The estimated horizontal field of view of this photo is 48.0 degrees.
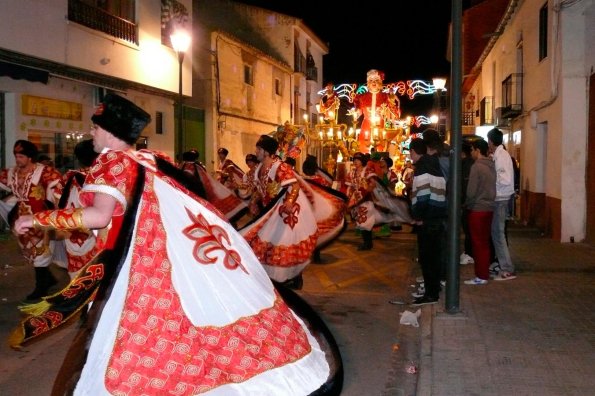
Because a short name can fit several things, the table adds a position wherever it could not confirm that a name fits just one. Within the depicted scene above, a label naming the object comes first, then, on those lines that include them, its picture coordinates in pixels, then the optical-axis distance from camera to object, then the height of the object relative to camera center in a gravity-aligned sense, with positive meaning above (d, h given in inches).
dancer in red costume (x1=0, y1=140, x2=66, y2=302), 303.1 -7.5
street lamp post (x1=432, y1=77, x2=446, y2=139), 766.5 +107.2
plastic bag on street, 279.1 -60.0
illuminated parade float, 852.0 +77.1
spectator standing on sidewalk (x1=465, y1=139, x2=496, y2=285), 331.0 -13.9
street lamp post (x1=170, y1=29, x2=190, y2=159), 507.8 +100.5
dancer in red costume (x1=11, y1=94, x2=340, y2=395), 139.9 -27.4
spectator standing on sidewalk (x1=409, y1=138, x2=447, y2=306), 301.9 -16.2
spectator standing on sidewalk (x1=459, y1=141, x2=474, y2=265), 367.6 -14.0
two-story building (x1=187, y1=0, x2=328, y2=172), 992.9 +180.0
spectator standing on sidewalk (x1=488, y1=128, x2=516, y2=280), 351.3 -13.5
